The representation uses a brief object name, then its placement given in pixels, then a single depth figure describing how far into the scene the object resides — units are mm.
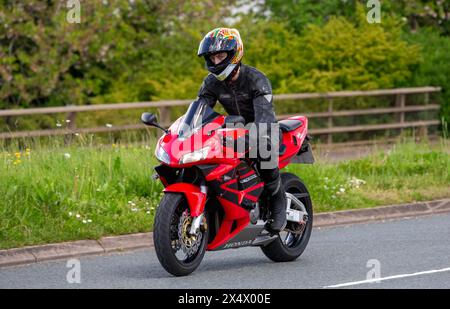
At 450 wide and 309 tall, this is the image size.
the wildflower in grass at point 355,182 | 15211
